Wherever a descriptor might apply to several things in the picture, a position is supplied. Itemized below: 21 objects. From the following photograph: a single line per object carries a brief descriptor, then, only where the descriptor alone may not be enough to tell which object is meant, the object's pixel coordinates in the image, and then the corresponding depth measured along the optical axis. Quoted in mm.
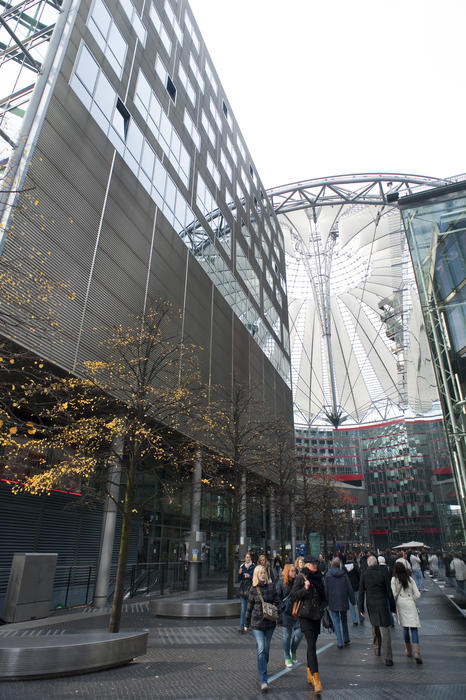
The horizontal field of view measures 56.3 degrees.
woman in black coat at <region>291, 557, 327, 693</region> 6254
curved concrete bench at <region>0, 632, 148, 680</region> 6656
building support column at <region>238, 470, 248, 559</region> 30262
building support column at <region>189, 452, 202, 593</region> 23078
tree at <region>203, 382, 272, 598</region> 18577
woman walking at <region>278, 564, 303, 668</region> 7745
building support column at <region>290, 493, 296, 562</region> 42678
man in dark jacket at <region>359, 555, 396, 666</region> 8094
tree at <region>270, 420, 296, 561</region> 26281
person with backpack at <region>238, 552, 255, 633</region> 11562
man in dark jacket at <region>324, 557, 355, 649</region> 9672
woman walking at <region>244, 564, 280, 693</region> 6418
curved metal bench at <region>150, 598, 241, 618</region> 13750
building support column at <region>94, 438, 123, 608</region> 16875
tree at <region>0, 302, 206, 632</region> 11977
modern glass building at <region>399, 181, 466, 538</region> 17844
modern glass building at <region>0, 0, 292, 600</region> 15320
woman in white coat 8164
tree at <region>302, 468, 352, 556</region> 42281
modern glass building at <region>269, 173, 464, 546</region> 67812
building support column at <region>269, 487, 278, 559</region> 37875
